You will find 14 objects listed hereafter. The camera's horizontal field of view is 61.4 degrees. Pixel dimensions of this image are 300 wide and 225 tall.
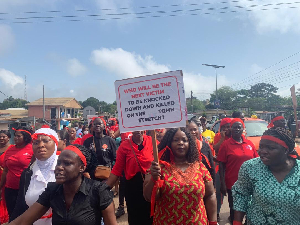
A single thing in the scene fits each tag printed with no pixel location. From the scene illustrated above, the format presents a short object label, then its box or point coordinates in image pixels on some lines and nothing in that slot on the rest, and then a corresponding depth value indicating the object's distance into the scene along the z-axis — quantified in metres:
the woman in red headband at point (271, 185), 2.14
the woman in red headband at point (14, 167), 3.72
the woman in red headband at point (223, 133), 4.89
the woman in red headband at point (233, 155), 3.86
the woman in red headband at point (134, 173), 3.49
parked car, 7.19
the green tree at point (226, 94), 65.88
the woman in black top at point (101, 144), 5.00
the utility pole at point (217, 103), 25.09
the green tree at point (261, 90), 81.19
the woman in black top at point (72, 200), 2.04
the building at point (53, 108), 42.38
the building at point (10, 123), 15.69
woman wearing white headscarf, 2.69
